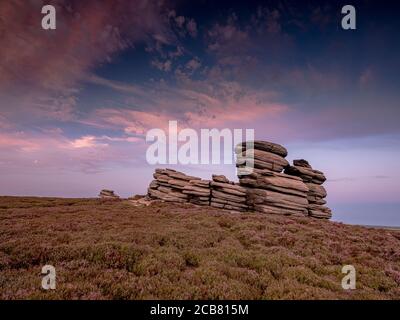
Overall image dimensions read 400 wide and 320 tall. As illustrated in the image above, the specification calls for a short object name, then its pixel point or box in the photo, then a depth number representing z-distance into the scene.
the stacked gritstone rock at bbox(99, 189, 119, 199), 75.01
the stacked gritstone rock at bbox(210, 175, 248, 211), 39.22
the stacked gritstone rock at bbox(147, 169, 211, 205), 41.81
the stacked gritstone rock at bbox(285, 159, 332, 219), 40.19
